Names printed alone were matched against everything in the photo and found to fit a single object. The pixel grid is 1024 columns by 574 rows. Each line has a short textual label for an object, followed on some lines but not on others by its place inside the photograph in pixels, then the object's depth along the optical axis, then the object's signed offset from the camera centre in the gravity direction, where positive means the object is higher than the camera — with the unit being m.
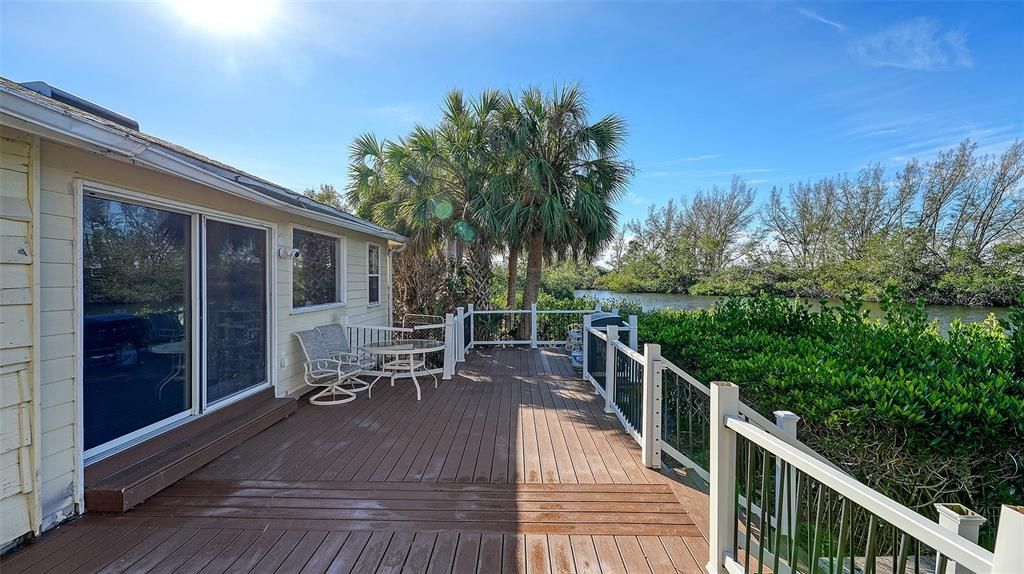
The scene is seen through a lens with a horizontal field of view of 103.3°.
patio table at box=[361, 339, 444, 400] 5.19 -0.86
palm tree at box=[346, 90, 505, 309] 8.86 +2.25
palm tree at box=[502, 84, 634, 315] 8.59 +2.55
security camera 4.57 +0.36
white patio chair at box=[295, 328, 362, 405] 4.80 -1.06
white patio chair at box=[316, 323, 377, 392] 5.16 -0.90
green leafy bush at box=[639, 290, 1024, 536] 2.62 -0.80
